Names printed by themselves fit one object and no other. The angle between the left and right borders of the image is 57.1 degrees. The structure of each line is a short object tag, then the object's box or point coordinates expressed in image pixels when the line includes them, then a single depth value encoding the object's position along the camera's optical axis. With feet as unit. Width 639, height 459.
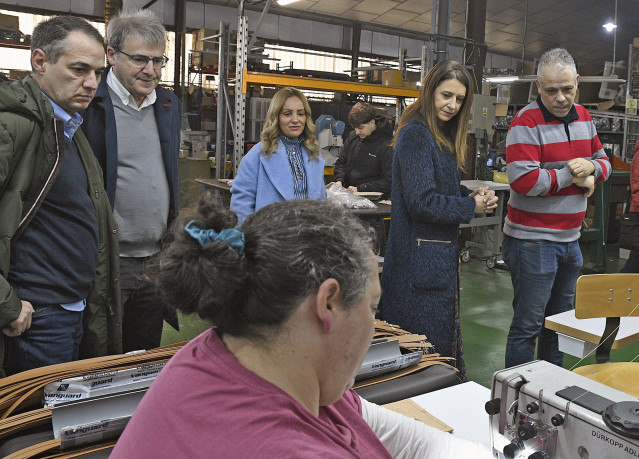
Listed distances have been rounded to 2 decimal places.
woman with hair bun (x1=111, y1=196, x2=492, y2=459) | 2.31
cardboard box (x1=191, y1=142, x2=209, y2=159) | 26.78
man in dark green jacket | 4.72
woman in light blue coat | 8.99
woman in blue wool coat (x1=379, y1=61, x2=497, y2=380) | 7.35
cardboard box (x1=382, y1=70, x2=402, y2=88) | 21.22
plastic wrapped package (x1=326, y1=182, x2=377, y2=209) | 12.68
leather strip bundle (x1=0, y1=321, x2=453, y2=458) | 3.36
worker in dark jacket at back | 14.78
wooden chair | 6.70
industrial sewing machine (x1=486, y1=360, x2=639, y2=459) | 3.18
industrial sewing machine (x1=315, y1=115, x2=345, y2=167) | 18.92
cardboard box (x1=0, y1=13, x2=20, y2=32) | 27.02
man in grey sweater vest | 6.36
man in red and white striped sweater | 7.85
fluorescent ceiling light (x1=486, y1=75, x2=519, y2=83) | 23.32
